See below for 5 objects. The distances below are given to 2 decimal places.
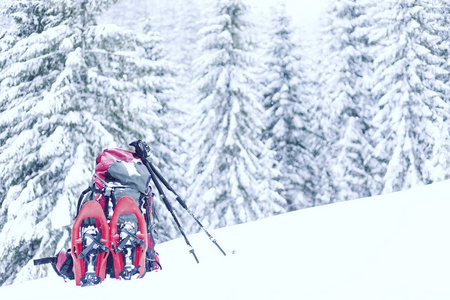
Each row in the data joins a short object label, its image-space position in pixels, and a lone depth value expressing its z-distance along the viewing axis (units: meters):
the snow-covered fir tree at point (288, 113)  22.10
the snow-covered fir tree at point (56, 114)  11.05
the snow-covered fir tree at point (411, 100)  19.70
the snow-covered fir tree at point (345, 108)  22.08
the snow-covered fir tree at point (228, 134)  18.05
